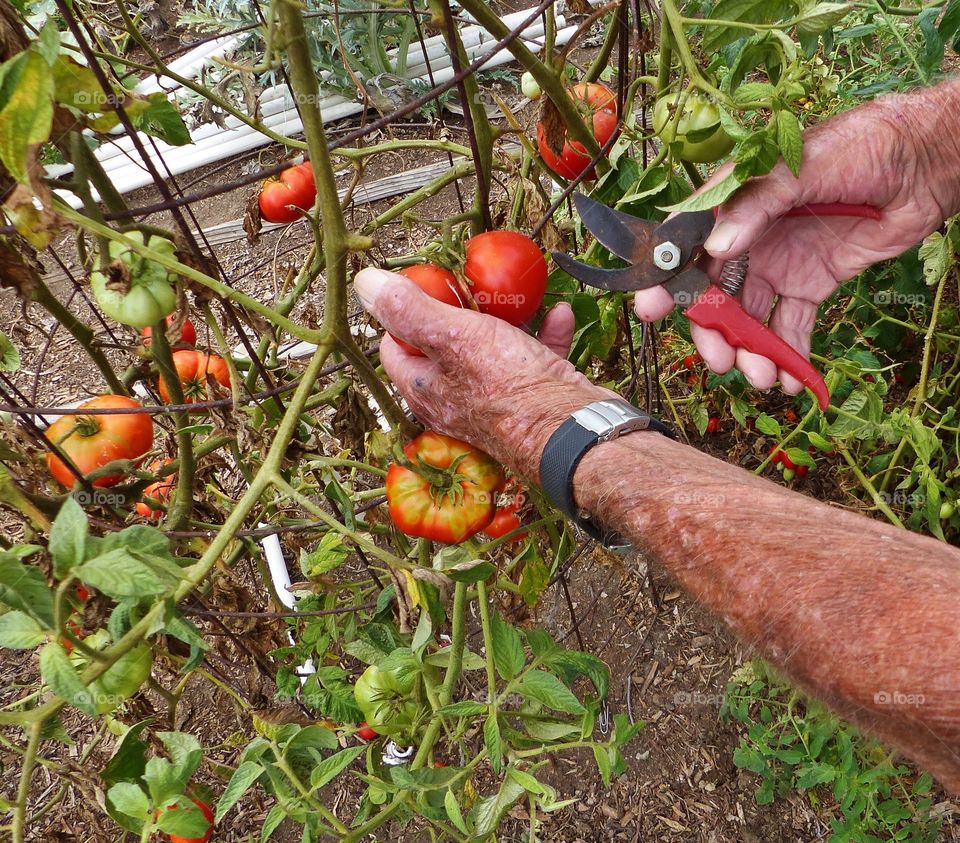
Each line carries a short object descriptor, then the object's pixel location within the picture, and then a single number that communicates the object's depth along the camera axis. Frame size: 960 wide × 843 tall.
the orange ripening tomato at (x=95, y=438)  1.09
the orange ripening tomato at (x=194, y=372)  1.29
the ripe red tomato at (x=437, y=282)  0.90
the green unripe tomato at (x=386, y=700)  1.02
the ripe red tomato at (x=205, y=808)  1.12
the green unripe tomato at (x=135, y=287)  0.78
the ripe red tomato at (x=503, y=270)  0.88
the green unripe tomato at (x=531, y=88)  1.14
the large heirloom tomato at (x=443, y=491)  0.90
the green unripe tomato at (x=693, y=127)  0.89
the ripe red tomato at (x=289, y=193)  1.48
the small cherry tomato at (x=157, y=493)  1.39
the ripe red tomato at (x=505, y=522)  1.01
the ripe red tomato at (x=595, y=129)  1.11
